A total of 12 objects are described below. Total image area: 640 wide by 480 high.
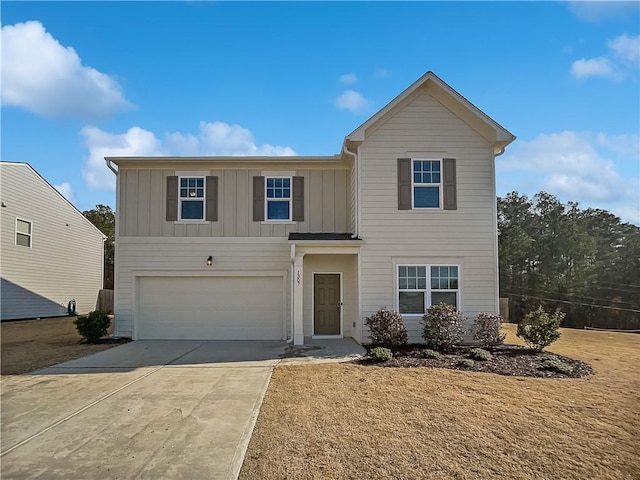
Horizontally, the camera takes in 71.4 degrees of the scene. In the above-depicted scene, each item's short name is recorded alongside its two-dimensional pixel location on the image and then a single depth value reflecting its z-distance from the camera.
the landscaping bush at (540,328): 10.42
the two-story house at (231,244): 13.13
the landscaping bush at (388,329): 10.73
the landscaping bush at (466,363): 8.81
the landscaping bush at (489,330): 11.13
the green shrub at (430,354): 9.58
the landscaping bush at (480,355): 9.41
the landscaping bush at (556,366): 8.40
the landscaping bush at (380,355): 9.21
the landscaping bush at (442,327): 10.55
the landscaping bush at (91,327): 12.29
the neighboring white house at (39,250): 18.33
